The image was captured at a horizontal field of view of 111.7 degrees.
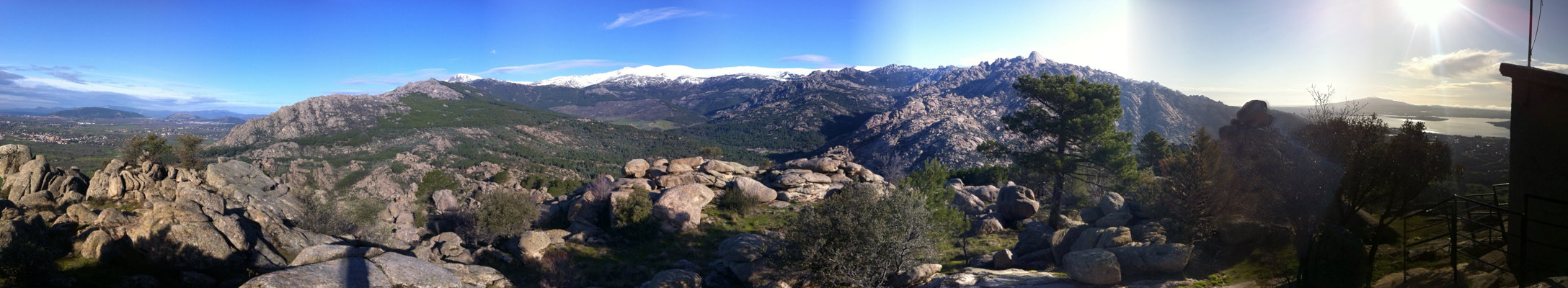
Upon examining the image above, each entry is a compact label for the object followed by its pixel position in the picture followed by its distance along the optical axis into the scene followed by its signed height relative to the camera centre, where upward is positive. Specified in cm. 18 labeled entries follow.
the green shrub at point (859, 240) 1619 -351
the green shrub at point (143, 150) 2377 -110
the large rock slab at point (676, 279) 1808 -526
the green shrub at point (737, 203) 3416 -494
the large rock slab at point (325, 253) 1605 -400
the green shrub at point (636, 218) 2880 -499
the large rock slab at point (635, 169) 4209 -333
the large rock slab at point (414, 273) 1507 -432
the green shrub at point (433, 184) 5597 -663
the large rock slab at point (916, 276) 1769 -499
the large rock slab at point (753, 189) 3553 -418
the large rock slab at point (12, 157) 1870 -113
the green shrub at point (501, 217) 2764 -477
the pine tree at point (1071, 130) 2588 -12
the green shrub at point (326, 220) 2439 -444
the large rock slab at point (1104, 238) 1634 -350
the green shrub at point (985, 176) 4959 -469
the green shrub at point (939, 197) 2233 -320
